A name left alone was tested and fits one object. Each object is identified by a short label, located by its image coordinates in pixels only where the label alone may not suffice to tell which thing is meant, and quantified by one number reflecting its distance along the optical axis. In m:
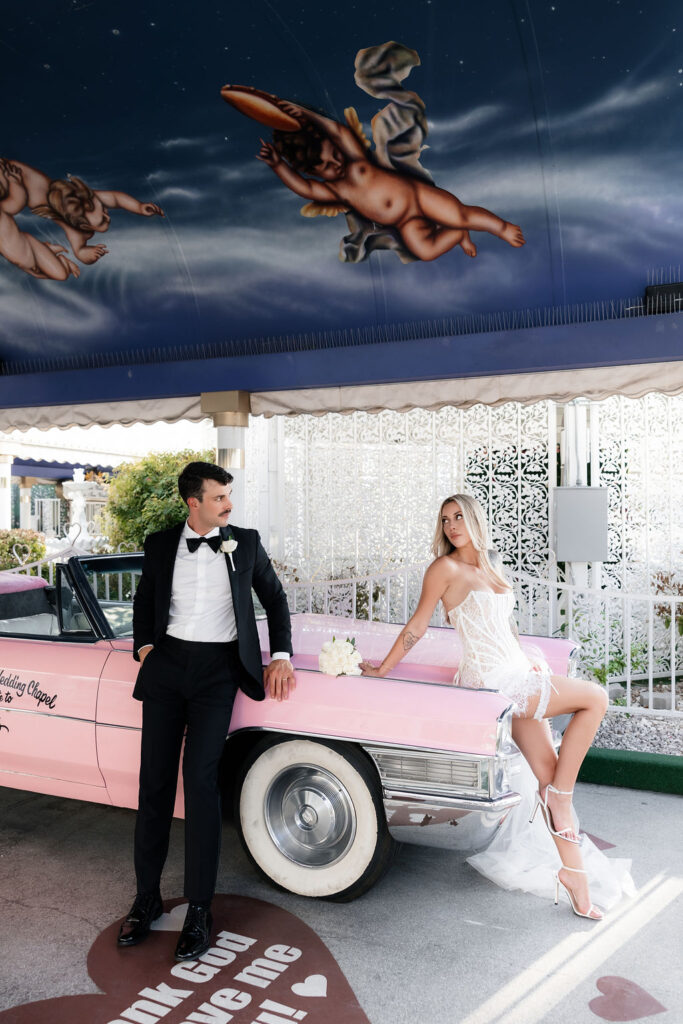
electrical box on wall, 7.48
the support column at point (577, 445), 8.04
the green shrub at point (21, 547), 15.55
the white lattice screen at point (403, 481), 8.56
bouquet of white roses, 3.43
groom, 3.16
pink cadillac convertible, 3.15
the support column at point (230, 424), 6.95
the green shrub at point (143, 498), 14.98
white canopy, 5.65
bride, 3.52
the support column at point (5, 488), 19.86
